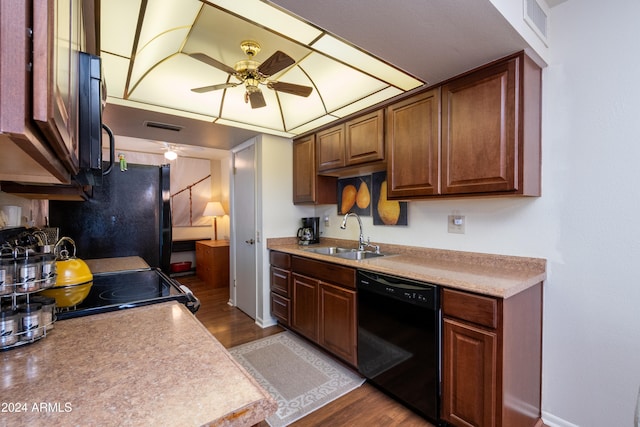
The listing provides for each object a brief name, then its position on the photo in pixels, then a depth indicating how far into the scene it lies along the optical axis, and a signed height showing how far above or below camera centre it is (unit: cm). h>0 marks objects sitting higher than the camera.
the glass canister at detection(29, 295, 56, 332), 86 -31
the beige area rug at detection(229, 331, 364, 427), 188 -126
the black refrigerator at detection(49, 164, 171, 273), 236 -5
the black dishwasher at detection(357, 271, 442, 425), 164 -81
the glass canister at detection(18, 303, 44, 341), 80 -31
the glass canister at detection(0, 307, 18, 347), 76 -31
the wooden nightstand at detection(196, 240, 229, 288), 481 -90
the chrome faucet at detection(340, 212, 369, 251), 280 -31
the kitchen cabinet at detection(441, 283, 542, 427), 138 -77
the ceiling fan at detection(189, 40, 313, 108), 181 +94
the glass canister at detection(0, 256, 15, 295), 78 -17
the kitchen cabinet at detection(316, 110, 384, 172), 234 +61
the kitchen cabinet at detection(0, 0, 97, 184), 31 +16
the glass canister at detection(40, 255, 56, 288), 88 -19
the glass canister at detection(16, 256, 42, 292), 82 -18
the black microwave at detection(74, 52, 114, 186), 76 +27
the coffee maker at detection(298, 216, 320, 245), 327 -24
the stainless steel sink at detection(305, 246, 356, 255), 292 -41
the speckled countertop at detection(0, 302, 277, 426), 53 -38
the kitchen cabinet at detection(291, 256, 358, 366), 221 -81
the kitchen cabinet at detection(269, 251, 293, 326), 291 -79
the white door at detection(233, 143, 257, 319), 337 -23
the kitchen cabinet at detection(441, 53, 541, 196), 158 +47
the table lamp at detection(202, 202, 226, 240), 556 +2
